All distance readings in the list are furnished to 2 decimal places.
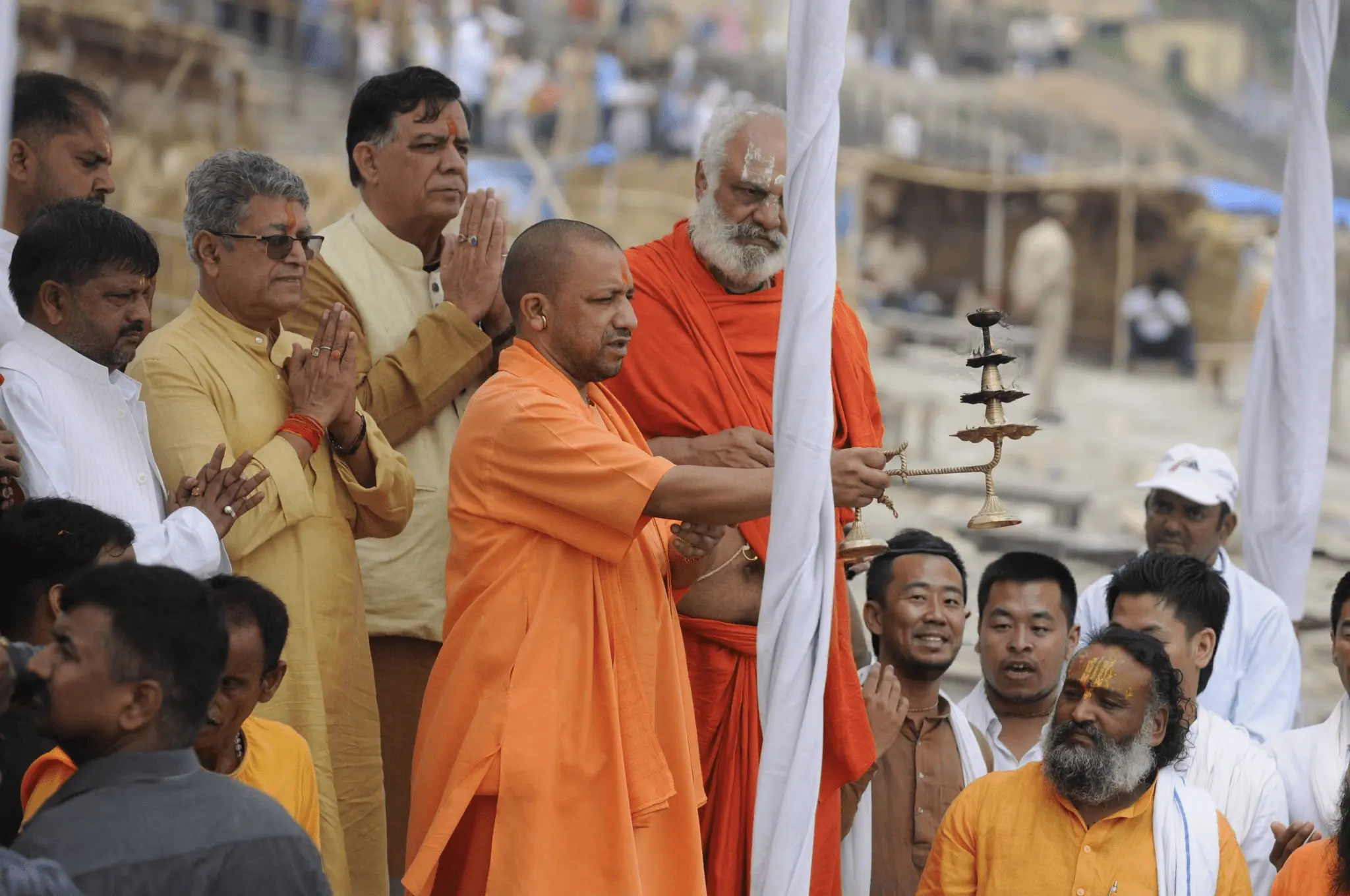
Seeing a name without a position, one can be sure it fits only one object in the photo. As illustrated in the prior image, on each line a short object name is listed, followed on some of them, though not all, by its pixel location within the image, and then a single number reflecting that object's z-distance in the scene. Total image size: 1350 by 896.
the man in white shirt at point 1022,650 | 11.13
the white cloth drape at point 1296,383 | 12.70
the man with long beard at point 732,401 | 9.38
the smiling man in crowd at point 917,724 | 10.62
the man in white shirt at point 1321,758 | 10.30
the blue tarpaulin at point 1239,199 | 61.19
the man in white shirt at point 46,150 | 9.42
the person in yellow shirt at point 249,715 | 7.24
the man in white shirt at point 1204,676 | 10.08
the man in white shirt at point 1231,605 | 11.93
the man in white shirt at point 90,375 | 7.77
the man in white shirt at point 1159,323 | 60.72
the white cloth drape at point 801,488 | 7.42
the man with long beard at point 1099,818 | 8.96
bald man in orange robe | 7.79
